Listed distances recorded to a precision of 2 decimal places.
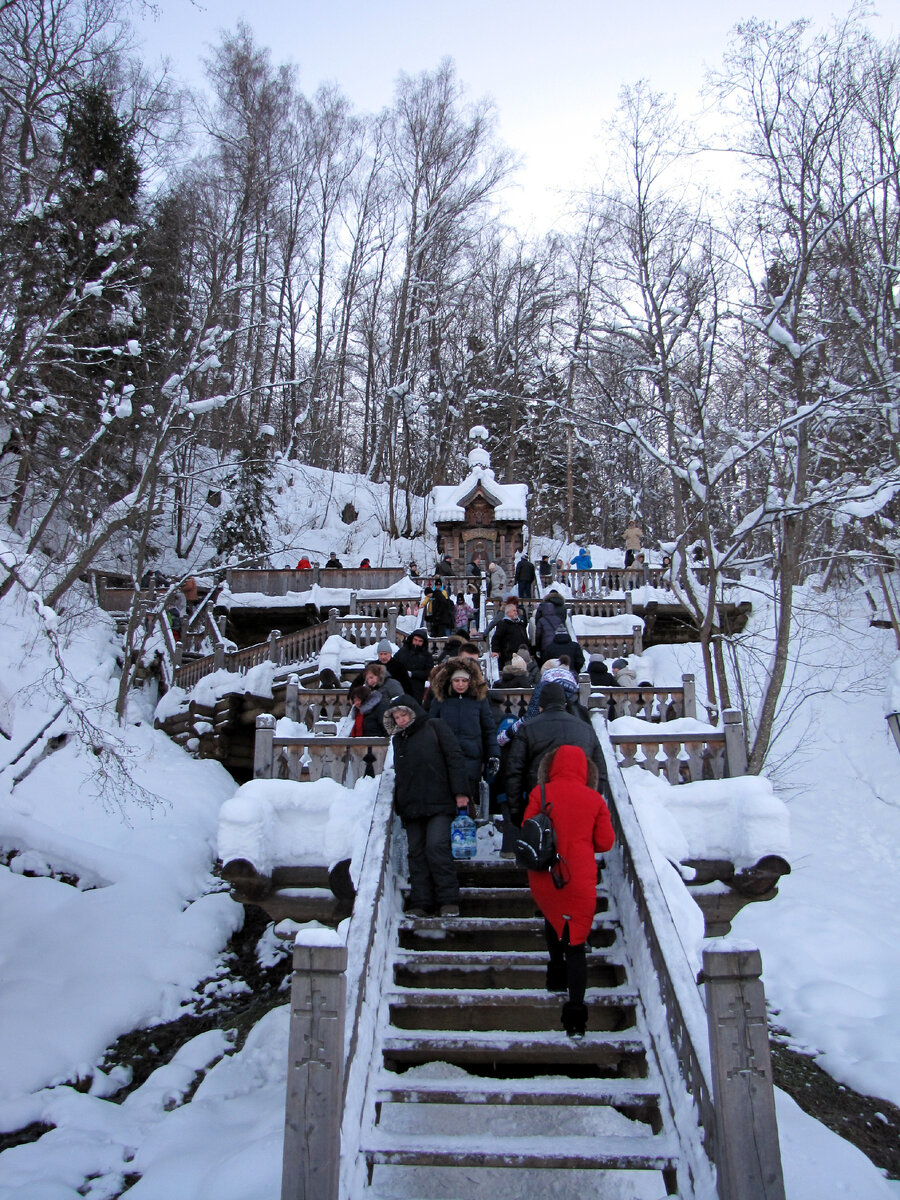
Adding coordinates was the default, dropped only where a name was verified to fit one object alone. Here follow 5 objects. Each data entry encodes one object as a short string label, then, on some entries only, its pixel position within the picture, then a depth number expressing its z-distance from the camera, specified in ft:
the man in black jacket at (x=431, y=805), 19.48
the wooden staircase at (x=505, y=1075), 13.88
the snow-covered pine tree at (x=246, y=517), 104.78
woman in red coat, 15.51
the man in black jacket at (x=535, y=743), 18.12
